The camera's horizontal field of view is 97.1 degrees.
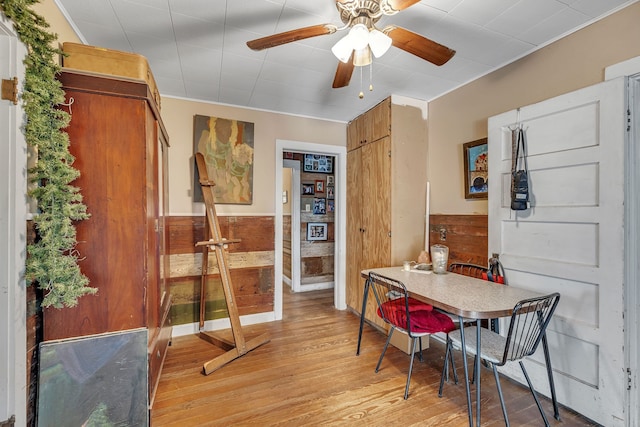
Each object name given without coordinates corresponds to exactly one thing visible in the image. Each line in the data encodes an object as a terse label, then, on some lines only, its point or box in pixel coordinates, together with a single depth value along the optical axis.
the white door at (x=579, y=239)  1.64
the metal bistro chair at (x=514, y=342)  1.59
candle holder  2.45
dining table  1.58
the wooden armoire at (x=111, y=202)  1.45
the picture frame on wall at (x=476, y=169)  2.48
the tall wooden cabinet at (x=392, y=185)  2.89
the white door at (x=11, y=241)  1.19
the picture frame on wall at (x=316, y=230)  4.81
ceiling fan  1.37
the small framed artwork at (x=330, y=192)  4.95
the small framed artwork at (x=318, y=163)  4.75
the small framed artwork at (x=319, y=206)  4.84
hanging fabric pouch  2.03
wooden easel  2.47
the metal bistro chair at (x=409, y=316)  1.98
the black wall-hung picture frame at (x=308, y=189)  4.75
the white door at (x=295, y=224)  4.67
